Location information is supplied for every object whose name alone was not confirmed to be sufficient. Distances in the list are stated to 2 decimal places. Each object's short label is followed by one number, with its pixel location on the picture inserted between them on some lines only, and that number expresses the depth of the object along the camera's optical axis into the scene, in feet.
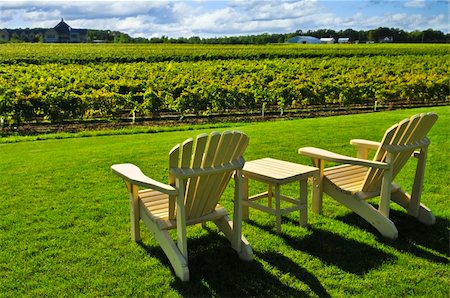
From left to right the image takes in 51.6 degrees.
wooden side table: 13.84
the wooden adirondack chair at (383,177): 13.82
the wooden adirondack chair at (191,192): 11.15
